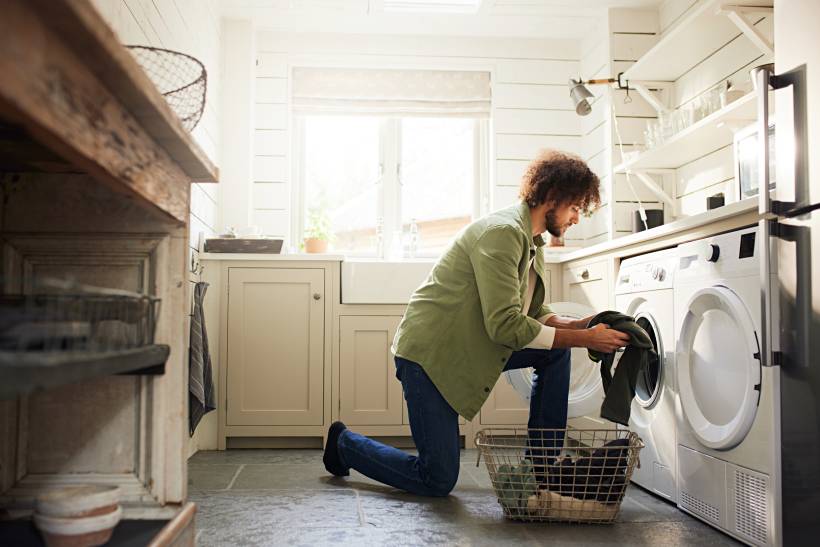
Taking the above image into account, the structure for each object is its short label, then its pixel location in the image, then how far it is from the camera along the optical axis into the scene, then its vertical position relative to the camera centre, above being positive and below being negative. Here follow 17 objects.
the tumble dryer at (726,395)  1.84 -0.26
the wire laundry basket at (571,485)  2.09 -0.54
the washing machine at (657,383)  2.34 -0.28
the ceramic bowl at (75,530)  1.16 -0.37
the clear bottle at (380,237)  4.21 +0.35
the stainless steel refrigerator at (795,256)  1.69 +0.11
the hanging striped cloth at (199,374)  2.90 -0.31
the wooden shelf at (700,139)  2.67 +0.68
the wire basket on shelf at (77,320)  0.87 -0.03
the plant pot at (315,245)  3.92 +0.28
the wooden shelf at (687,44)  2.98 +1.13
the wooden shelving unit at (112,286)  1.30 +0.01
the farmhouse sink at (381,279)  3.54 +0.09
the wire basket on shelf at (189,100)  1.58 +0.44
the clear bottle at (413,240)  4.16 +0.33
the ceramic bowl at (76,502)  1.17 -0.33
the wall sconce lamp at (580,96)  3.42 +0.95
